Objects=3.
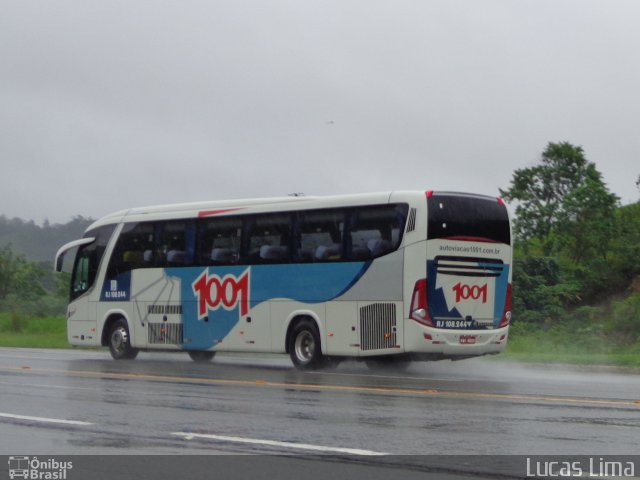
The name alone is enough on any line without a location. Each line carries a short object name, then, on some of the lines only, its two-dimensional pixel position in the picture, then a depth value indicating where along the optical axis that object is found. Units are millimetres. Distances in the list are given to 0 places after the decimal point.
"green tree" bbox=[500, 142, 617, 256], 44406
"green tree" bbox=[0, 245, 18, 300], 67438
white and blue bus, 21031
